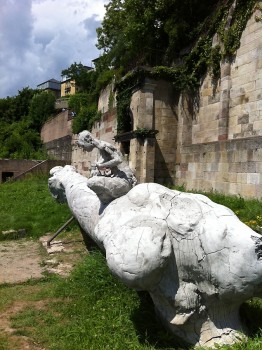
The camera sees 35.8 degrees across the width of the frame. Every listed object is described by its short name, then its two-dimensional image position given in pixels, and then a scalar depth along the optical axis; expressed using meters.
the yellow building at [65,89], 69.25
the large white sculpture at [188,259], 2.56
